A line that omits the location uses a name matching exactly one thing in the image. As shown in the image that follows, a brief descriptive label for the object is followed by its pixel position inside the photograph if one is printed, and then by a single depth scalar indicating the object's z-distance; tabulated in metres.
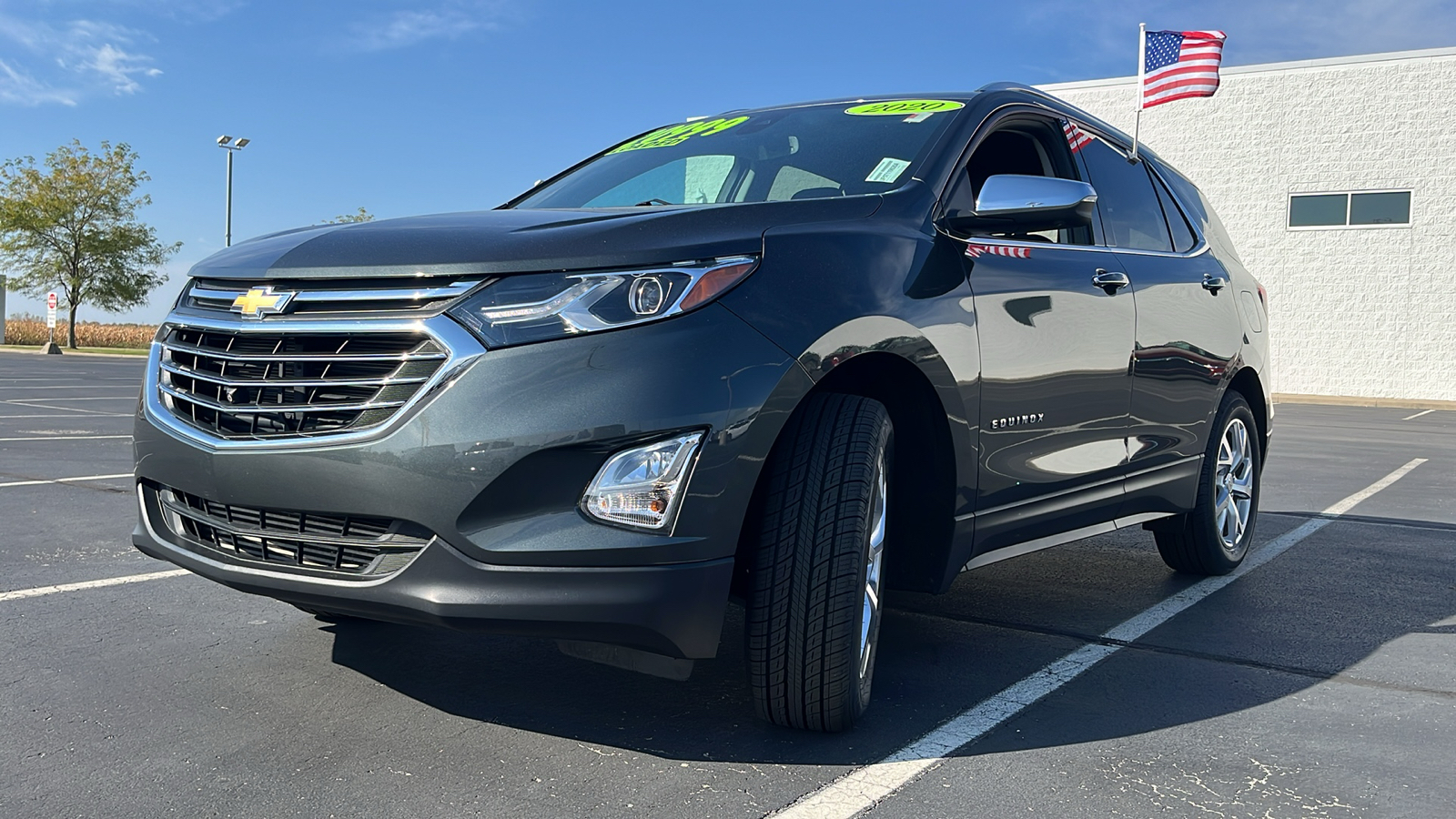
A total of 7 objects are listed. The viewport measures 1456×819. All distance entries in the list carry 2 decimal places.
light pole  39.53
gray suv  2.52
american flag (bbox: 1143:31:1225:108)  18.48
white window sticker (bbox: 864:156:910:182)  3.51
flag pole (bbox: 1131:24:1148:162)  18.38
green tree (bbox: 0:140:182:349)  41.56
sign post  37.73
